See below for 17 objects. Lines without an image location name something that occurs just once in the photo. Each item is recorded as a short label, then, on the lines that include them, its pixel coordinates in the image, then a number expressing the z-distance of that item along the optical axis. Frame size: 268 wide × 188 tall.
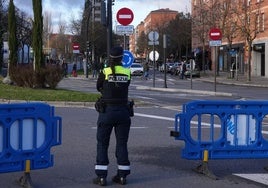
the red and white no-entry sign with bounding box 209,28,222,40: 28.30
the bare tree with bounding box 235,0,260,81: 44.03
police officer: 7.07
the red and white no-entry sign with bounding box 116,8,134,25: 16.16
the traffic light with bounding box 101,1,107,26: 16.09
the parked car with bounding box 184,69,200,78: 56.66
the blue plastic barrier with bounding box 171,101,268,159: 7.82
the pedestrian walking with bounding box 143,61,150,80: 51.56
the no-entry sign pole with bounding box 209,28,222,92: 28.19
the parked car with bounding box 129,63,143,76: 62.19
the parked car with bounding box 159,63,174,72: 72.96
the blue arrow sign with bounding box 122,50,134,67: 14.81
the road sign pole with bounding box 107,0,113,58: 15.53
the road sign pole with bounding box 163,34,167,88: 32.69
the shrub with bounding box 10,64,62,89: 24.30
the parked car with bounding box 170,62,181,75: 65.06
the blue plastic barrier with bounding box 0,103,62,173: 6.86
